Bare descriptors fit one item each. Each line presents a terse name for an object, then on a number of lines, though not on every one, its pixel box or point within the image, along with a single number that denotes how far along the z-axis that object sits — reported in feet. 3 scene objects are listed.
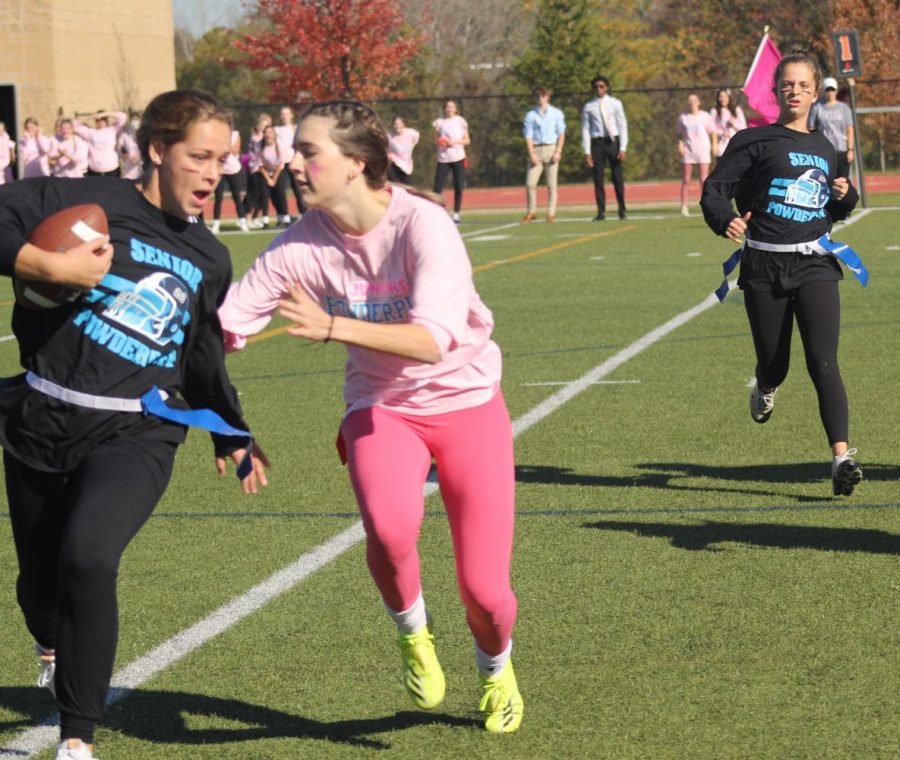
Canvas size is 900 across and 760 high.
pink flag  87.51
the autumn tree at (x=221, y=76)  195.72
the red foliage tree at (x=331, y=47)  169.58
